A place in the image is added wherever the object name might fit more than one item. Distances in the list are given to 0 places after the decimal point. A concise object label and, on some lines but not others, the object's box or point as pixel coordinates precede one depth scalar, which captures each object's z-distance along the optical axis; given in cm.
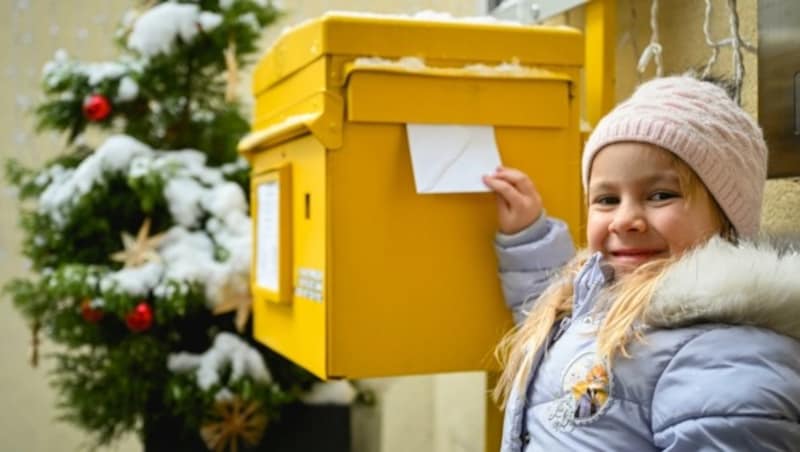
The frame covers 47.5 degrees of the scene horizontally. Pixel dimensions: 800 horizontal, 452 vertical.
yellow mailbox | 131
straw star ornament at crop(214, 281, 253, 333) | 209
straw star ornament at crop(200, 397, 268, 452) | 213
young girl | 79
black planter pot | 220
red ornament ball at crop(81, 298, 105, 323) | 204
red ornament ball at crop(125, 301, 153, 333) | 204
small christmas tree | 208
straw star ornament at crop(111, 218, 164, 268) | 212
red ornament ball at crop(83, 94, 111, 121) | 221
